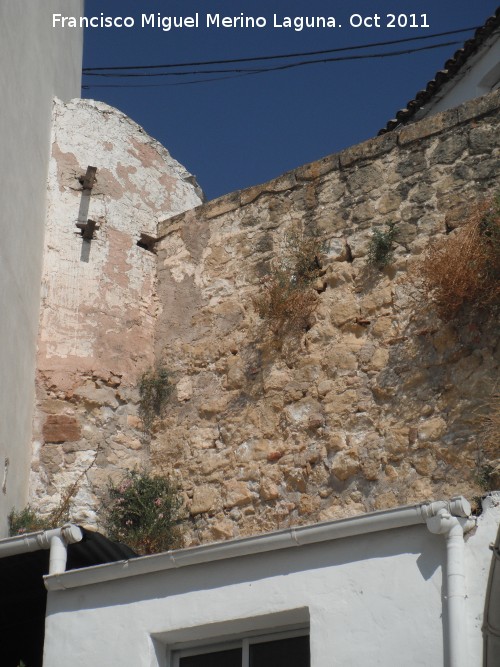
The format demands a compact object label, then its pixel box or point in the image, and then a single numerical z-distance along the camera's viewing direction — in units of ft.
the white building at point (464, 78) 47.16
